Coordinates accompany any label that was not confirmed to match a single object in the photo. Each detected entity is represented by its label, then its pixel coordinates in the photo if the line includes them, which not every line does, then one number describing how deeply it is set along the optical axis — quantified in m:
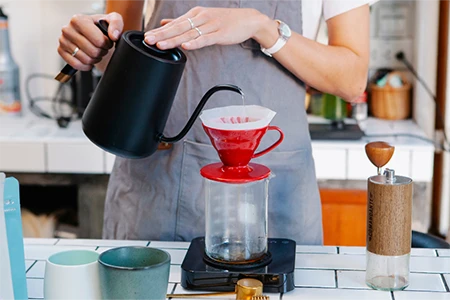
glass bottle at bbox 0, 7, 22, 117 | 2.86
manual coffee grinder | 1.30
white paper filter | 1.35
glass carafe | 1.42
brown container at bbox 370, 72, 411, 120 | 2.84
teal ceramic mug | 1.16
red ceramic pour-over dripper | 1.33
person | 1.60
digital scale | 1.34
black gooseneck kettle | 1.38
